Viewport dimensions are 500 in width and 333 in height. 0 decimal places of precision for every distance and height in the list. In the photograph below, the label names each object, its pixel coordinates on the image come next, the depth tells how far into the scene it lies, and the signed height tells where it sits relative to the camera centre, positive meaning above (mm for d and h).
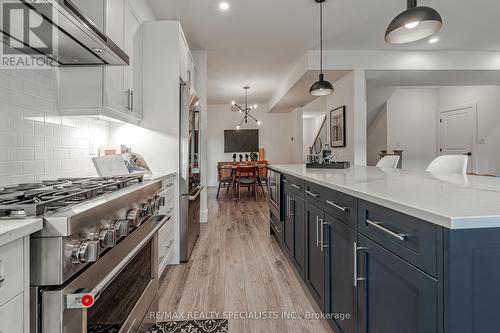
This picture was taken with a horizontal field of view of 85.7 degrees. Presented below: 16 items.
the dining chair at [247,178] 6246 -278
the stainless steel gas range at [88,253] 687 -276
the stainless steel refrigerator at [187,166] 2607 +3
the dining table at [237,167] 6271 -17
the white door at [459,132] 7043 +931
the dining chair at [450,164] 2154 +16
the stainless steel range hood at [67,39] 1030 +617
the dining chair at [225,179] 6700 -320
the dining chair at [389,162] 3054 +49
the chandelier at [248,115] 8430 +1738
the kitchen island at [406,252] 690 -283
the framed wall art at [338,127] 5023 +762
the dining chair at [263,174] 7999 -235
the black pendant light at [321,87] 3209 +947
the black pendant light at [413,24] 1688 +928
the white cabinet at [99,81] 1684 +557
